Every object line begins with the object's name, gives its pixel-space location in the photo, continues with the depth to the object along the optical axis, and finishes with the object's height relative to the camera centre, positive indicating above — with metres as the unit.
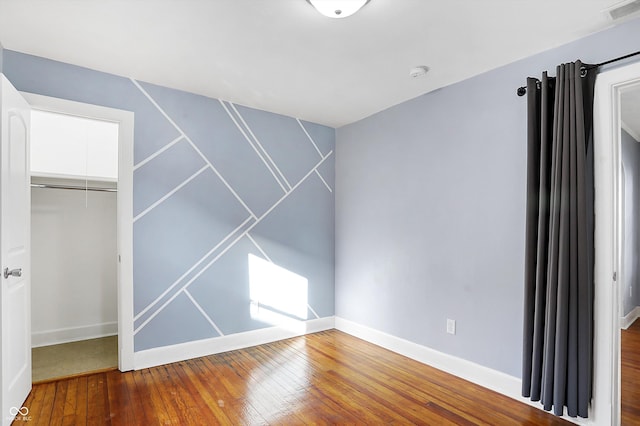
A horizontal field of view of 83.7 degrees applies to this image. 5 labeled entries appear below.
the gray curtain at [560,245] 2.21 -0.22
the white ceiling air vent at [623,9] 1.98 +1.14
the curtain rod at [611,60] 2.10 +0.91
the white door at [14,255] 2.13 -0.29
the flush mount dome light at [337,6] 1.95 +1.13
